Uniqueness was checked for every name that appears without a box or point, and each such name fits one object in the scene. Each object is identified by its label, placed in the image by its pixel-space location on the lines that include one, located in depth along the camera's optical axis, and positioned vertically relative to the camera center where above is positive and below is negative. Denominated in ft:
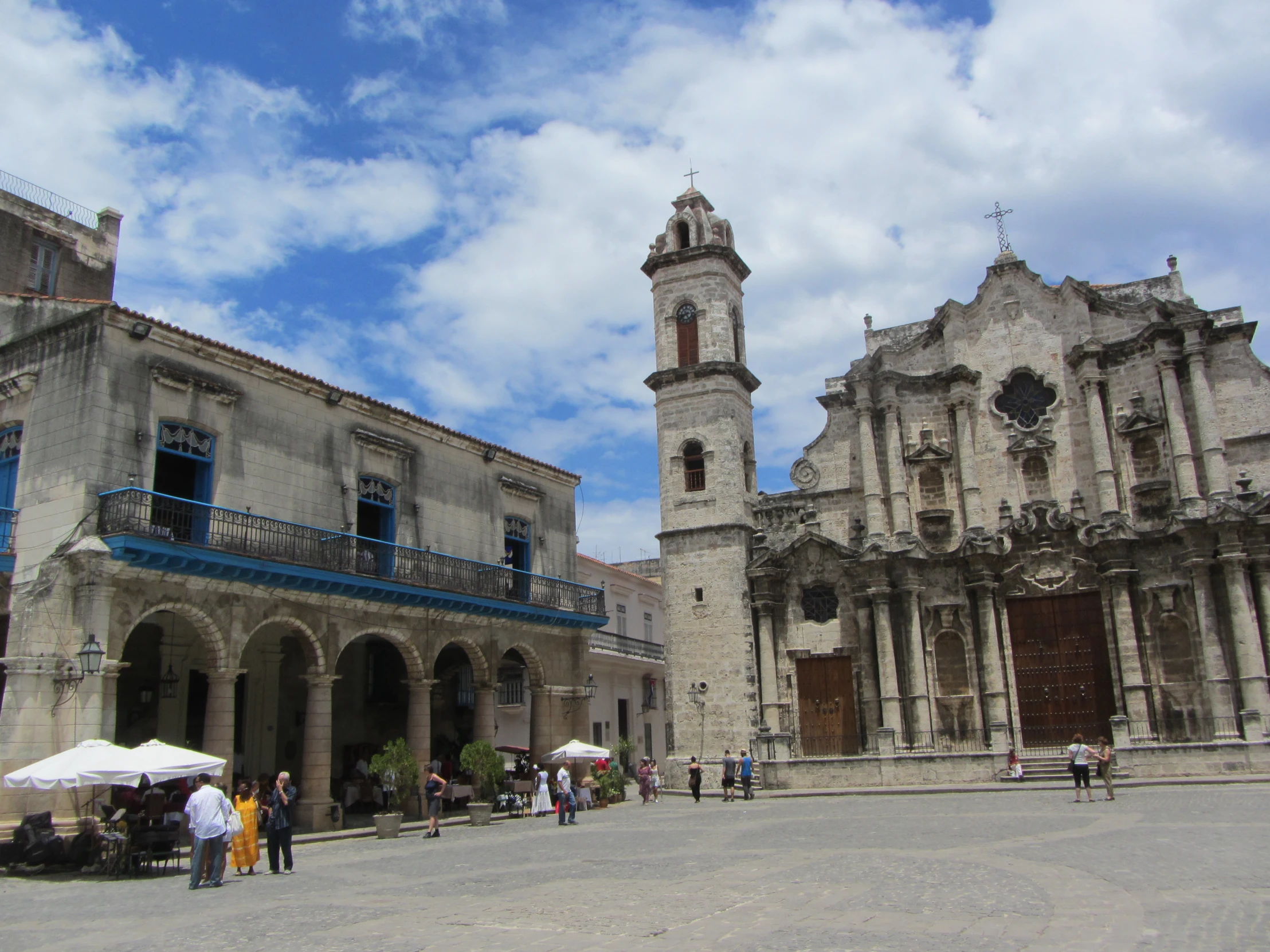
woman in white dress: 75.87 -4.63
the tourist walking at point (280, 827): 45.50 -3.63
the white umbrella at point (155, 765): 44.19 -0.81
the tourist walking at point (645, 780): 87.51 -4.21
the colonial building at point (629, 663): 118.11 +7.64
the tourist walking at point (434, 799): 62.18 -3.72
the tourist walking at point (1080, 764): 68.54 -3.32
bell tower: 100.22 +24.92
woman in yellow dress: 45.85 -4.12
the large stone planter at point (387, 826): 61.87 -5.14
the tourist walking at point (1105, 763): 67.72 -3.35
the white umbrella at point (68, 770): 43.93 -0.82
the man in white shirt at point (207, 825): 41.70 -3.19
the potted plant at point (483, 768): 72.43 -2.26
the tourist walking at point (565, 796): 66.85 -4.02
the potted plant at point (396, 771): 65.21 -2.06
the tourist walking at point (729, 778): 86.74 -4.32
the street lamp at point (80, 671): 50.96 +3.81
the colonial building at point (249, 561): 53.78 +10.89
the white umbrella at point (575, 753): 75.82 -1.56
